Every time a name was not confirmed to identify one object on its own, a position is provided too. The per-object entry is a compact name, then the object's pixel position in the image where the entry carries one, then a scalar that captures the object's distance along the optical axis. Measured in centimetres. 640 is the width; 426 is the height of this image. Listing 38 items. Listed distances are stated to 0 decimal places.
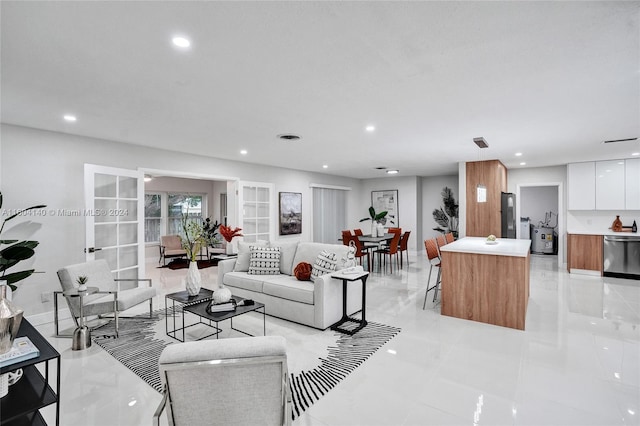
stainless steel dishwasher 617
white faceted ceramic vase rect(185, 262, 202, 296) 351
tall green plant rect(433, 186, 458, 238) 920
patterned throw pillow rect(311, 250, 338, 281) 399
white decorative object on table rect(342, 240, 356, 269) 407
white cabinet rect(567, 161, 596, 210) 688
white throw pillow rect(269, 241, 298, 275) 463
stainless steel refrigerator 648
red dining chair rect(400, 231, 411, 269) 770
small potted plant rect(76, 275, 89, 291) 325
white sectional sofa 364
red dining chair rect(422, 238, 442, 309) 452
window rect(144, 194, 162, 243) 893
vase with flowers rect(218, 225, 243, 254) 521
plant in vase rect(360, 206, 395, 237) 762
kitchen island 369
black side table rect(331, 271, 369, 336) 357
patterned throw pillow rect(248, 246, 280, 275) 455
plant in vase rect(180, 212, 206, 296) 351
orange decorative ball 411
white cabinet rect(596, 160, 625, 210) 658
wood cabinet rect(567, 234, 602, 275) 654
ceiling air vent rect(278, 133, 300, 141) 443
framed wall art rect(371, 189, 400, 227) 1012
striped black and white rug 253
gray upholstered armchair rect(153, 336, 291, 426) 134
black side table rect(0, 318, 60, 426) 150
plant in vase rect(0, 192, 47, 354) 159
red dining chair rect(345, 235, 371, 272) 667
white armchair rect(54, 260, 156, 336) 341
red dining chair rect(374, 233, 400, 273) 695
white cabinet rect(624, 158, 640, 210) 642
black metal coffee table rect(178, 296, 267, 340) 300
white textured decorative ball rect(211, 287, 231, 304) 317
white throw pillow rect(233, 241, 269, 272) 488
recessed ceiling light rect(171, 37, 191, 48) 194
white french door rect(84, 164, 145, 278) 425
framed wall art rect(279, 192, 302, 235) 772
